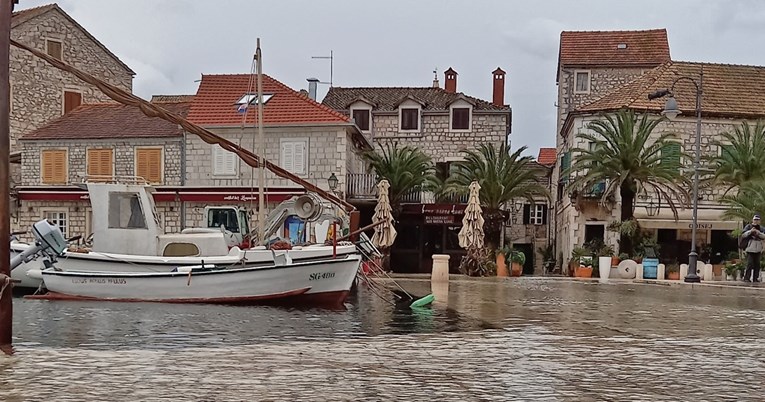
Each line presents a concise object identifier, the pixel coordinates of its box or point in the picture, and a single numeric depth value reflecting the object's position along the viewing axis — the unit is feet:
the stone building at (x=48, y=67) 121.70
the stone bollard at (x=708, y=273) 94.27
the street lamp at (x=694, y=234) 85.87
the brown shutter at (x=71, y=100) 128.88
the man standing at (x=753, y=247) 81.00
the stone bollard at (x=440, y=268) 85.81
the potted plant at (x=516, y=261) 107.24
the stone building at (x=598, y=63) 143.33
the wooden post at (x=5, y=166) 27.94
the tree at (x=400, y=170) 115.55
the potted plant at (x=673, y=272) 97.55
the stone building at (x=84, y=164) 112.16
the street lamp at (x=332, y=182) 100.59
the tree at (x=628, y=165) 101.71
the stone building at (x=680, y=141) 112.98
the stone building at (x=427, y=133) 121.60
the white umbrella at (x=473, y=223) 98.17
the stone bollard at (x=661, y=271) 96.89
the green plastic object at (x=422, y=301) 52.60
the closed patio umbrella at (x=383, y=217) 93.61
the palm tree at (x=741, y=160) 104.17
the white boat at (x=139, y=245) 55.16
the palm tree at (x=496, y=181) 112.57
